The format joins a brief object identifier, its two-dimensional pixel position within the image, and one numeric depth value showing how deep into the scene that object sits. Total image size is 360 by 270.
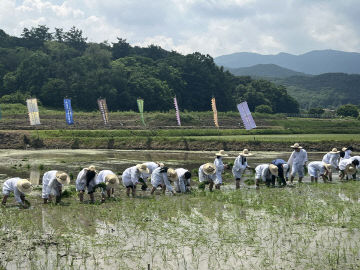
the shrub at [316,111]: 93.94
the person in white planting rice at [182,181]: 16.44
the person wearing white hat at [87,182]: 14.72
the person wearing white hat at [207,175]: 17.05
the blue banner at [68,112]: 42.60
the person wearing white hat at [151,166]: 17.11
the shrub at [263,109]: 84.81
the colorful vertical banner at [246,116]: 36.66
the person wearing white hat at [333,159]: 21.70
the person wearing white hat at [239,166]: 18.41
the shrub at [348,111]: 82.00
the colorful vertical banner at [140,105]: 47.12
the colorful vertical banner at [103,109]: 46.66
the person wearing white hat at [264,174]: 18.05
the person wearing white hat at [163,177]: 16.22
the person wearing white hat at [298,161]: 19.41
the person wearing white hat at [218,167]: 17.56
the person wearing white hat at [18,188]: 13.40
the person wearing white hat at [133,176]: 16.06
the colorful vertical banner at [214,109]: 46.72
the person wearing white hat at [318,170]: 19.73
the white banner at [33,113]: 39.00
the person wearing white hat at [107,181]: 14.68
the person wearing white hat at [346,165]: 20.41
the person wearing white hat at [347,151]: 22.17
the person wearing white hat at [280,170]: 18.31
